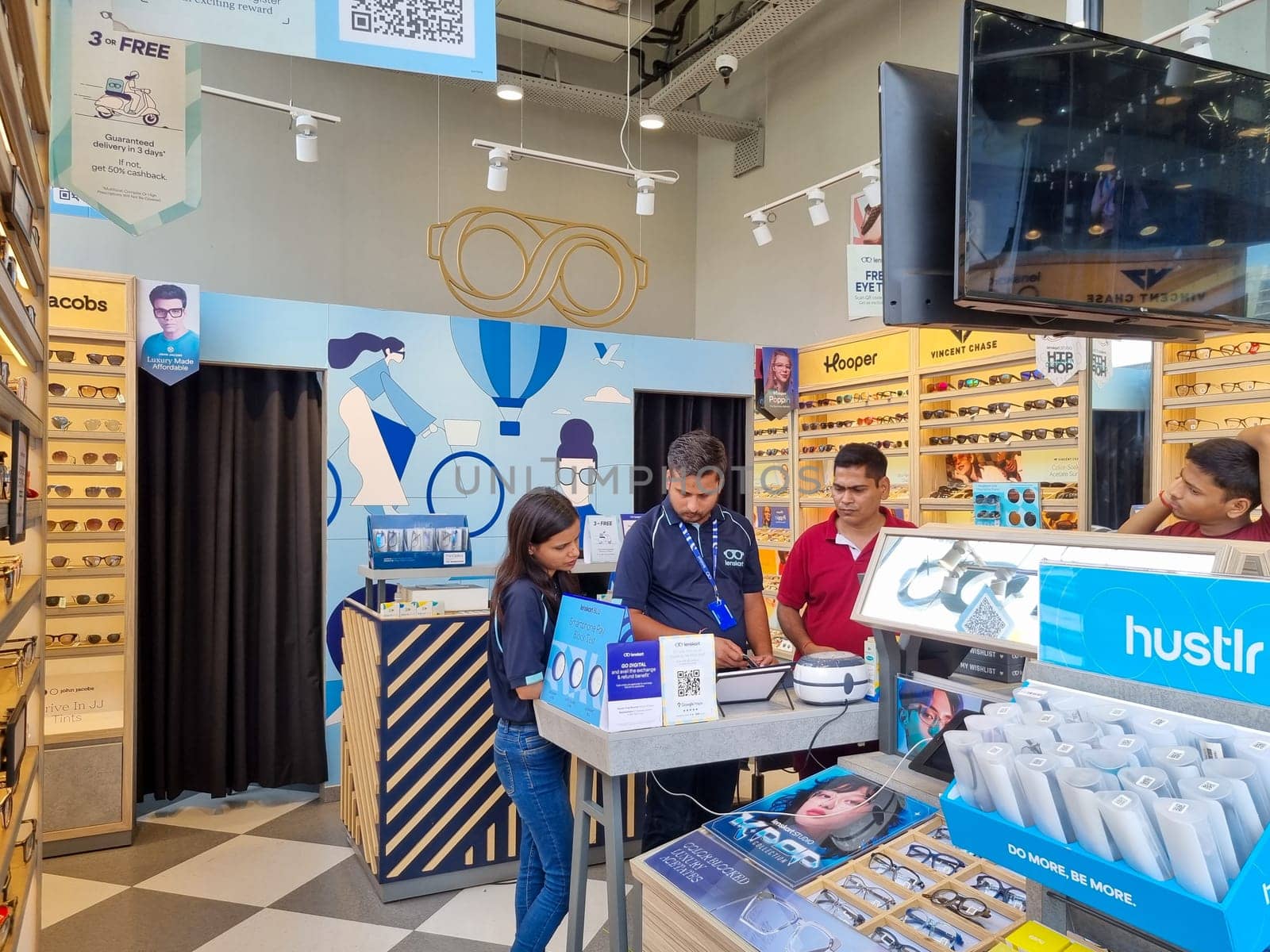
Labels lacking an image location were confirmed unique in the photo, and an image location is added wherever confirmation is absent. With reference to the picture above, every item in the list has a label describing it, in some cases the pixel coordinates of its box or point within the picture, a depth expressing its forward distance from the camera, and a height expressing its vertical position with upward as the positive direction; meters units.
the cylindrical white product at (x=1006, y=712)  1.16 -0.32
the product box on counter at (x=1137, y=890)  0.86 -0.43
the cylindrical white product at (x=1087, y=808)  0.95 -0.36
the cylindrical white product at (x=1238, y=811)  0.90 -0.34
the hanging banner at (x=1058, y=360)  4.49 +0.57
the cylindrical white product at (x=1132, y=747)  1.02 -0.32
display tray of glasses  1.39 -0.71
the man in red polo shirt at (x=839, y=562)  3.22 -0.34
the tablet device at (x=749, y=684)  2.16 -0.52
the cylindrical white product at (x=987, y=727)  1.12 -0.32
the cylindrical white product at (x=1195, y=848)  0.87 -0.37
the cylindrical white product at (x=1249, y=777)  0.93 -0.32
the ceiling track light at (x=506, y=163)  5.57 +1.96
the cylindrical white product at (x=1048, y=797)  1.00 -0.36
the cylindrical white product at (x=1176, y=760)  0.97 -0.32
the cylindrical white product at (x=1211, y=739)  1.02 -0.31
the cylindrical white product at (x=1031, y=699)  1.19 -0.31
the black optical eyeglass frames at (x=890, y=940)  1.37 -0.73
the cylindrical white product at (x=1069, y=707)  1.16 -0.31
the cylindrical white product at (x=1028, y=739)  1.06 -0.32
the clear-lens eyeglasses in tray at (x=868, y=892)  1.49 -0.71
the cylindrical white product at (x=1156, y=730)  1.05 -0.31
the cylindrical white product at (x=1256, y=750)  0.95 -0.30
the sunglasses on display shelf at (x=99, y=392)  4.39 +0.35
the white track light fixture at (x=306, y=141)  5.38 +1.96
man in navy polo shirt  2.84 -0.37
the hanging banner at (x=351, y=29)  1.76 +0.90
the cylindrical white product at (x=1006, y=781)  1.04 -0.36
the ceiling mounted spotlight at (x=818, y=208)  5.86 +1.74
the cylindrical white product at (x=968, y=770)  1.09 -0.37
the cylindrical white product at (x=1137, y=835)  0.91 -0.37
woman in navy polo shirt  2.45 -0.63
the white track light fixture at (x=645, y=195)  6.14 +1.88
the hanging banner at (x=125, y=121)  2.43 +0.98
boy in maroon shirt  2.64 -0.03
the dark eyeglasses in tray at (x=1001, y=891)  1.46 -0.69
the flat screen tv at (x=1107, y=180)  1.57 +0.55
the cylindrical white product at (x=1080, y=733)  1.07 -0.31
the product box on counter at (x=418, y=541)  4.28 -0.36
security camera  6.86 +3.12
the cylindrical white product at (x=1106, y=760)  1.00 -0.32
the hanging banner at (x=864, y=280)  5.05 +1.09
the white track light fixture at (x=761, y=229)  6.42 +1.74
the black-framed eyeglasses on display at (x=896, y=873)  1.53 -0.70
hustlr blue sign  1.09 -0.20
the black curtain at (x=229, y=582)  4.85 -0.66
